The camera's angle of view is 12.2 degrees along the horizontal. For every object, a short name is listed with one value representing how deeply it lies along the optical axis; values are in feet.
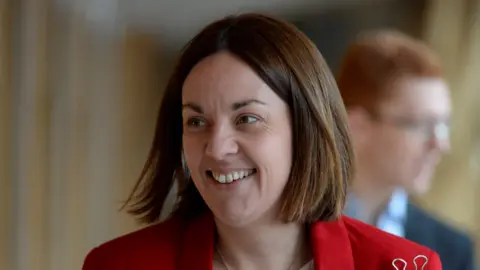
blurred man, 8.86
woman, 7.51
